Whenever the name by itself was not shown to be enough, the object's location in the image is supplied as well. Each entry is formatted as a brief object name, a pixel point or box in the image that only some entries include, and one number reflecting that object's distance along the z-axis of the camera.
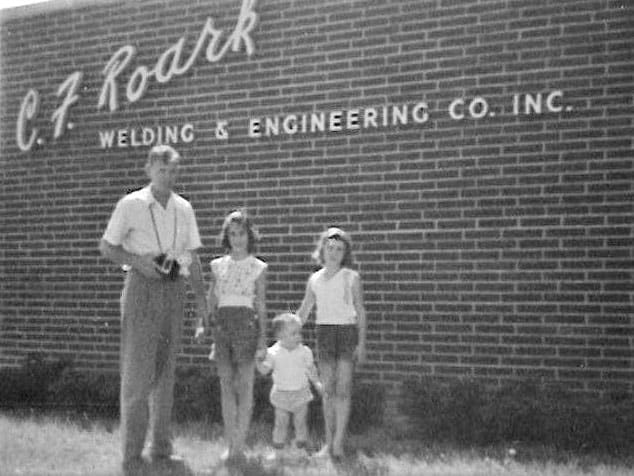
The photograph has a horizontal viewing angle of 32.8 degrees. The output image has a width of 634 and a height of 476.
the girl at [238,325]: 7.00
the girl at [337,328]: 7.29
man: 6.50
